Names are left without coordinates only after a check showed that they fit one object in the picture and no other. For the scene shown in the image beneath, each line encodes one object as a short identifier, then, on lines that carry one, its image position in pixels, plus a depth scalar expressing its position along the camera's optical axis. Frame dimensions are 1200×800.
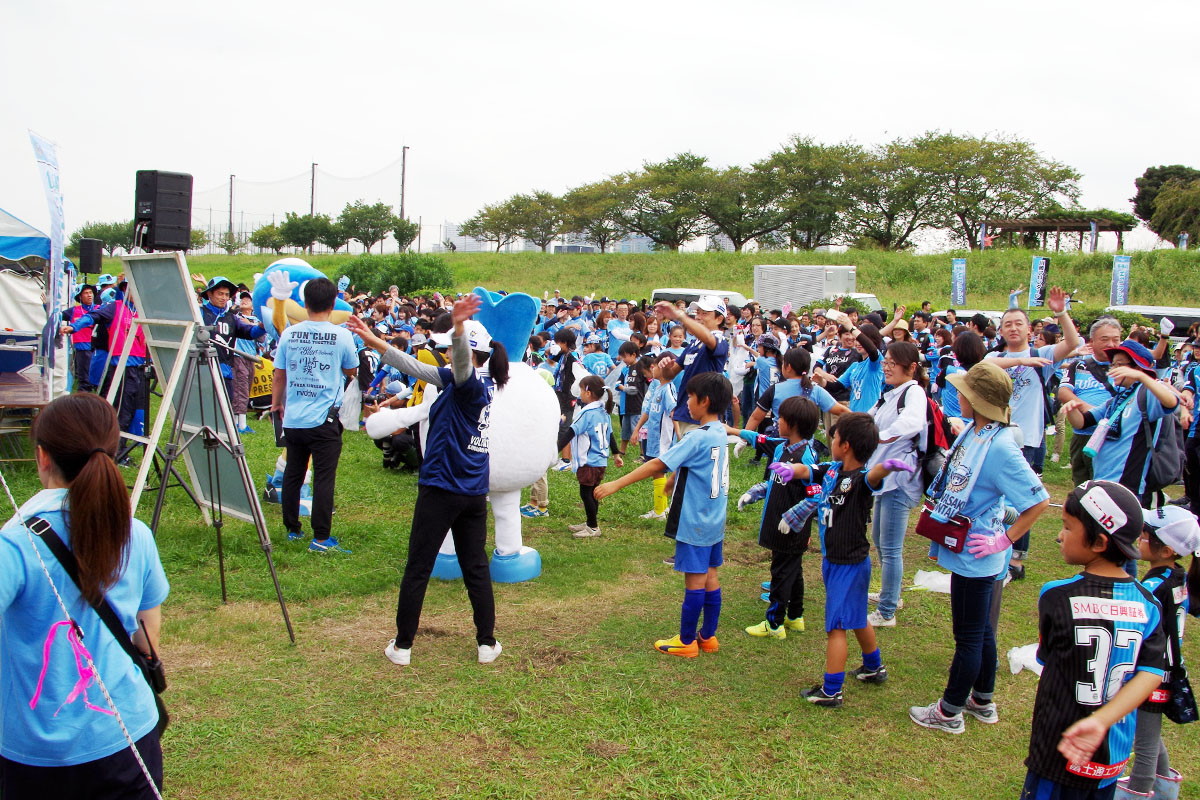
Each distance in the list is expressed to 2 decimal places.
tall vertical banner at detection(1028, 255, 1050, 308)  17.95
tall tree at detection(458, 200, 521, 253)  50.88
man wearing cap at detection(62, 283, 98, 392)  11.00
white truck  25.75
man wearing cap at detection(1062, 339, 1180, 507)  5.07
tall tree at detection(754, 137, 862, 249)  40.78
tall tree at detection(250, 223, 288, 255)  50.44
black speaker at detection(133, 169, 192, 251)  4.89
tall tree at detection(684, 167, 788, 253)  43.09
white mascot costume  5.50
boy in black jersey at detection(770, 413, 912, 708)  4.14
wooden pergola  33.19
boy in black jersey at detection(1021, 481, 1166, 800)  2.61
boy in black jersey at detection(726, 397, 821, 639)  4.73
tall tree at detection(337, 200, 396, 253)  45.97
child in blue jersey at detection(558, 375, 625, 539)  6.96
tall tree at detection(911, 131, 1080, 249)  38.19
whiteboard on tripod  4.72
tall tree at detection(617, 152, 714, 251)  44.53
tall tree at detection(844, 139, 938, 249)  39.50
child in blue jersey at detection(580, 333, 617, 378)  9.95
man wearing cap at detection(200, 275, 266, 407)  7.25
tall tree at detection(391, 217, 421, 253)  46.03
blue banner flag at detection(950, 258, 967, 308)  24.49
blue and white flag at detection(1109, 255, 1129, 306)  20.41
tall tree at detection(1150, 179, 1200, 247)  36.81
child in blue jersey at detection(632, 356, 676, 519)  7.52
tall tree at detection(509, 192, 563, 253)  49.69
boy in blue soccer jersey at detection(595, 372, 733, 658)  4.54
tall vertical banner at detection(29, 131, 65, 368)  7.85
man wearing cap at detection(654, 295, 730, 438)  6.26
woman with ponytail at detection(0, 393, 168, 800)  2.04
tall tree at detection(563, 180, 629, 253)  46.50
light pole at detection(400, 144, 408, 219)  45.44
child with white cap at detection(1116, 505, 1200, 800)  3.09
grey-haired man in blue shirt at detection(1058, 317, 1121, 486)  5.48
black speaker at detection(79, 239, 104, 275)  12.19
